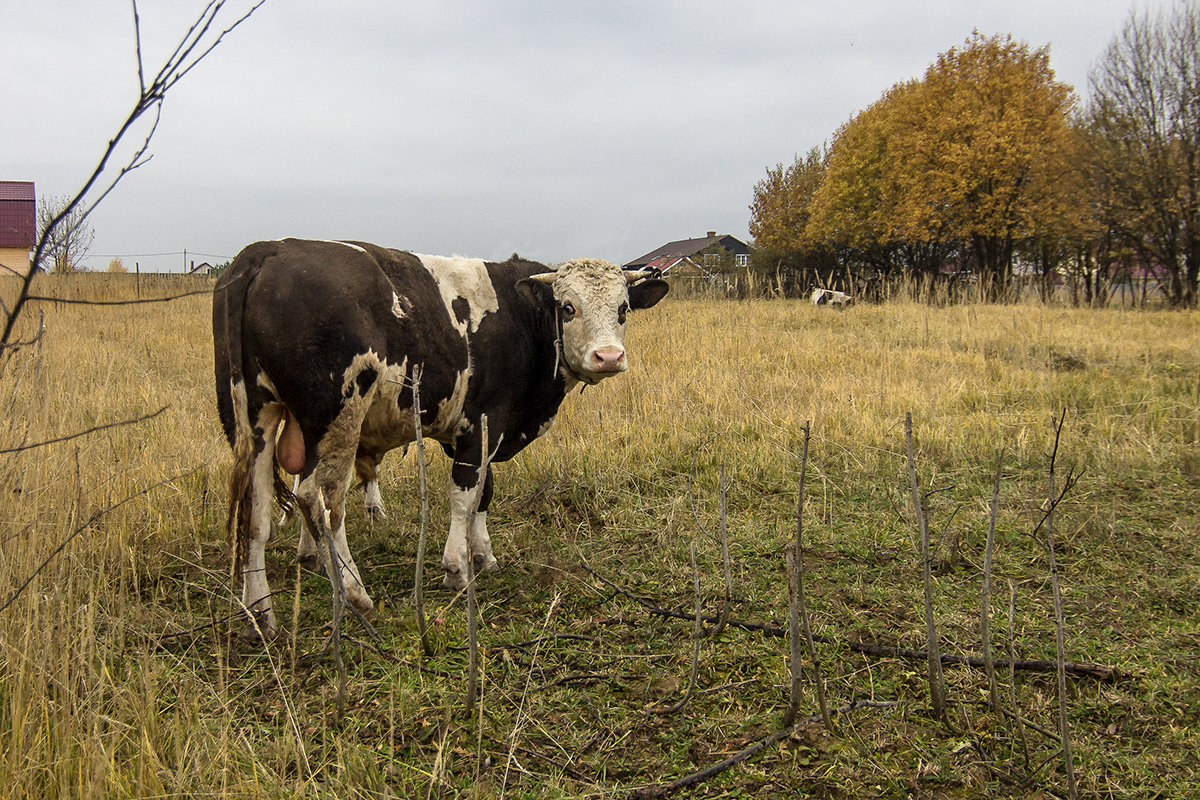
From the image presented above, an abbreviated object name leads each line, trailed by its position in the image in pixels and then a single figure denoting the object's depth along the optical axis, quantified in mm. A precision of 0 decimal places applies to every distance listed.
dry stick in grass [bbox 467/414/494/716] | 2594
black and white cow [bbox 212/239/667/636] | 3570
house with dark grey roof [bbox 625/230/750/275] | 70150
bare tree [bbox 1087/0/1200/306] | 20297
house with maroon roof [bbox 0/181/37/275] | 32419
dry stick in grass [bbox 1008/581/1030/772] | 2561
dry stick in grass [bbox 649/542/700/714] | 2874
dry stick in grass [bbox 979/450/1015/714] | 2641
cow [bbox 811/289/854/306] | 21391
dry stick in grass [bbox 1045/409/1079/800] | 2244
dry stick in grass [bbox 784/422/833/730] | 2598
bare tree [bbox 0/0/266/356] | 1330
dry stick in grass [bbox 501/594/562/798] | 2603
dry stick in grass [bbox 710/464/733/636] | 2945
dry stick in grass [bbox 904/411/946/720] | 2648
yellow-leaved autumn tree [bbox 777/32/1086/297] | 28719
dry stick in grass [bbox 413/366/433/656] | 2680
